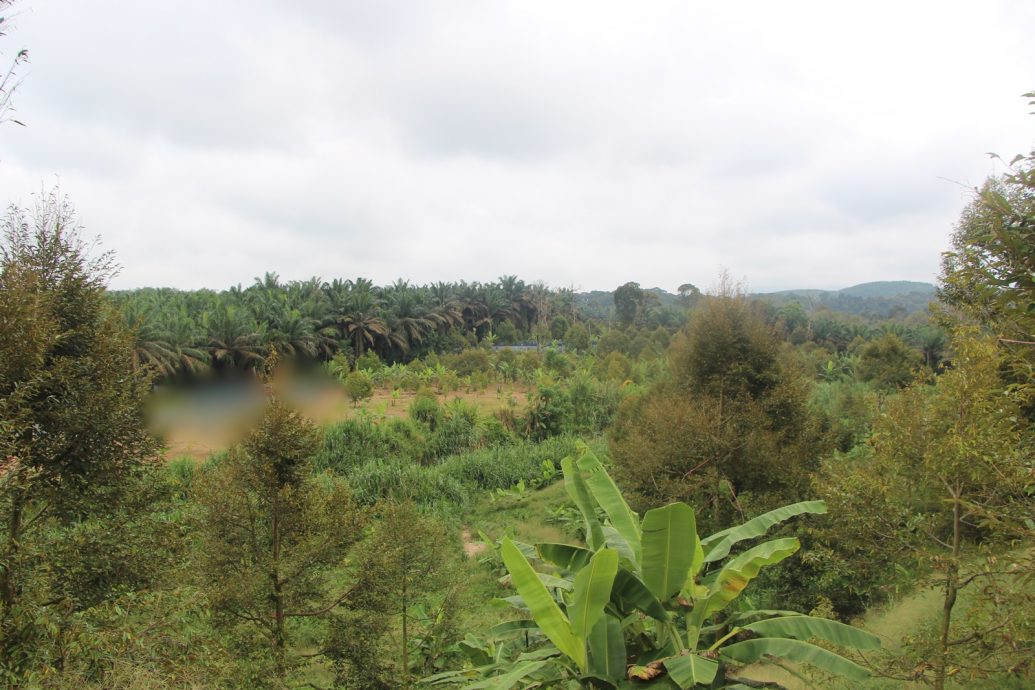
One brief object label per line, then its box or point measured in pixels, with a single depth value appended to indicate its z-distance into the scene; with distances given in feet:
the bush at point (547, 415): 73.87
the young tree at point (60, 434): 13.89
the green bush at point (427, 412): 69.05
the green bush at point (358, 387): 72.08
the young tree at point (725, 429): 28.53
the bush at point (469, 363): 107.24
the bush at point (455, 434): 66.33
